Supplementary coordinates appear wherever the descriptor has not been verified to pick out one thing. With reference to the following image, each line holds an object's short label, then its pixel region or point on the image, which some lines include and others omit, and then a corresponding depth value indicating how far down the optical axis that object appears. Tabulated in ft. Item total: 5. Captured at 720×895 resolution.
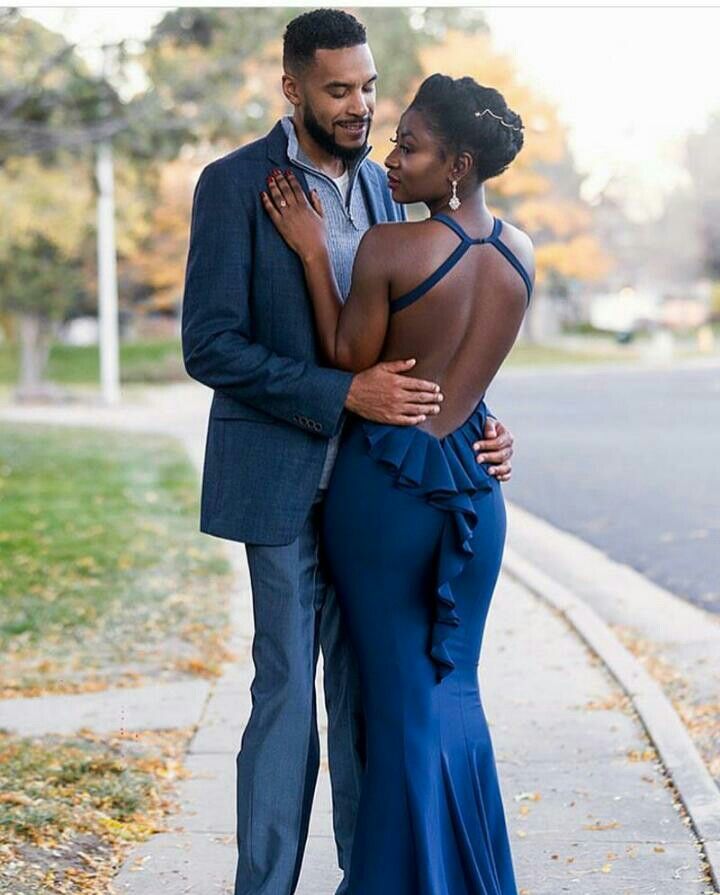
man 12.00
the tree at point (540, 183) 137.69
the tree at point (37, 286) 113.60
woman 11.46
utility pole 99.04
